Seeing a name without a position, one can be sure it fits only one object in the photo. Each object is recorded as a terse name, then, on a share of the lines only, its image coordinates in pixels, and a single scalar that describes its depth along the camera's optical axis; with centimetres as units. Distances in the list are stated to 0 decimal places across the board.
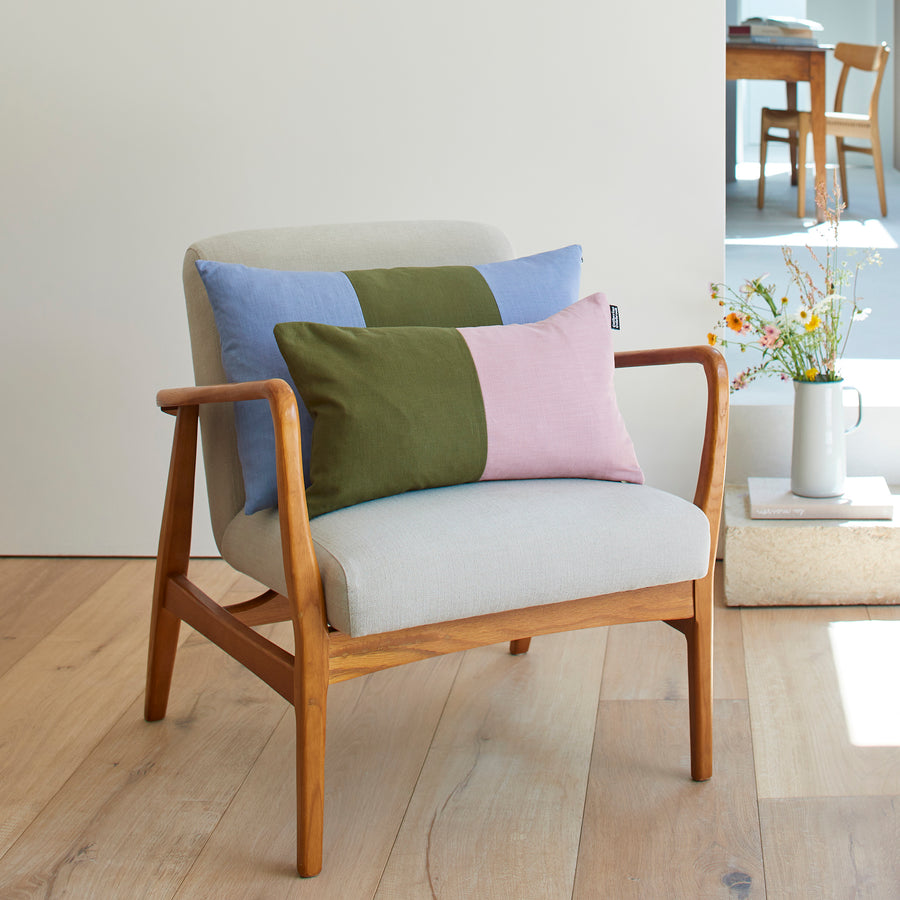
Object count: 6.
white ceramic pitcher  232
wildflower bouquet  232
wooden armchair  142
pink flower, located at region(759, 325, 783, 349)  229
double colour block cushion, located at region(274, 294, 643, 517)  155
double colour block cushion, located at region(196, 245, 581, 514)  169
